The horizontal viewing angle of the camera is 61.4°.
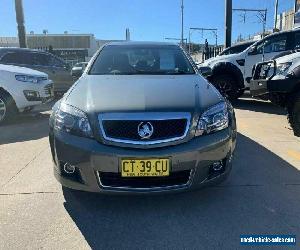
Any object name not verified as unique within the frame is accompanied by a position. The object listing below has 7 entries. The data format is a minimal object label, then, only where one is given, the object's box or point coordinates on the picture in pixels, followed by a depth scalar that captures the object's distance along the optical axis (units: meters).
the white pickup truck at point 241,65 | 6.21
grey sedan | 2.00
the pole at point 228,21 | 9.67
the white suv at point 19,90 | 4.95
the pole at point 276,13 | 22.57
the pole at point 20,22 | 10.81
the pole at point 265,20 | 24.06
